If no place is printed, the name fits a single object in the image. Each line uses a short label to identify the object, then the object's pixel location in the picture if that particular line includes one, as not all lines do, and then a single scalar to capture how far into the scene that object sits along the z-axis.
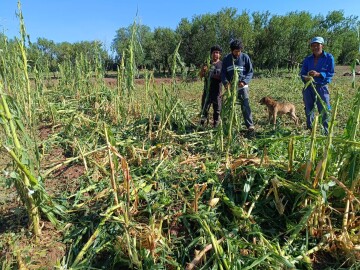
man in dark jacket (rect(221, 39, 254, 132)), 4.11
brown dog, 4.73
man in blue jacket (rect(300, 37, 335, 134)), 3.84
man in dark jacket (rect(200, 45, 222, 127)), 4.53
